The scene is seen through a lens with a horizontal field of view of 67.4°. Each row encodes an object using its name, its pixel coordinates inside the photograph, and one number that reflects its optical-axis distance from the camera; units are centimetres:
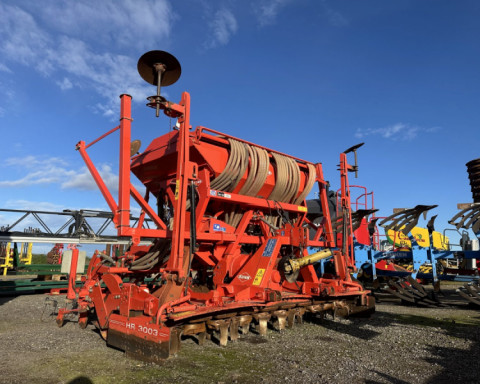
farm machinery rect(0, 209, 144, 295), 1173
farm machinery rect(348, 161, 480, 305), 1017
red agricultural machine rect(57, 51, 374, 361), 475
